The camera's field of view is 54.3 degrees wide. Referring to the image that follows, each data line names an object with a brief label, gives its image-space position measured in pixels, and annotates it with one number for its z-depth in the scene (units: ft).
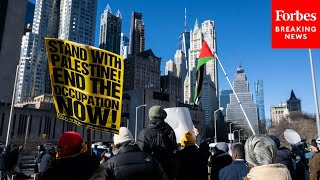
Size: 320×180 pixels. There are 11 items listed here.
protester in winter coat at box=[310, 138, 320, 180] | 21.20
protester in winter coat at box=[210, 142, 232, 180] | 22.53
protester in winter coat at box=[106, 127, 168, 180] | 11.87
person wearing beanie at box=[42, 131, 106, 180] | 9.57
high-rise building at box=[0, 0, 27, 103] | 285.02
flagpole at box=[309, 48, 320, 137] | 28.56
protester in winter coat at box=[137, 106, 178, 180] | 15.46
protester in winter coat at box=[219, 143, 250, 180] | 13.17
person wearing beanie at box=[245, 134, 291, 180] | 9.16
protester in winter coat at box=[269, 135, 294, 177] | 19.20
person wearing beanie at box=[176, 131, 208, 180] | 19.45
